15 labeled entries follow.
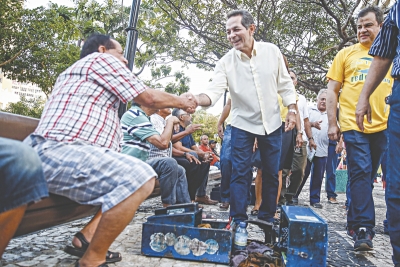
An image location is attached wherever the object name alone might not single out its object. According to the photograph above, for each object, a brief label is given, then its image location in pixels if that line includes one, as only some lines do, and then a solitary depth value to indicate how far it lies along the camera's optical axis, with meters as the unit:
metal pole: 4.43
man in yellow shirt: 3.08
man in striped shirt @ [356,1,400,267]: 1.96
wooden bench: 1.83
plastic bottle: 2.61
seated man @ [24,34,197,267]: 1.88
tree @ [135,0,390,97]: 11.30
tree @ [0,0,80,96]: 16.75
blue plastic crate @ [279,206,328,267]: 2.28
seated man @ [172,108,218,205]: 5.04
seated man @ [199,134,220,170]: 8.94
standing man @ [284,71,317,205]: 5.71
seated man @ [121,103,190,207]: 3.48
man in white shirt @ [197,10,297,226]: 3.46
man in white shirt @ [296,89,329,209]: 6.14
